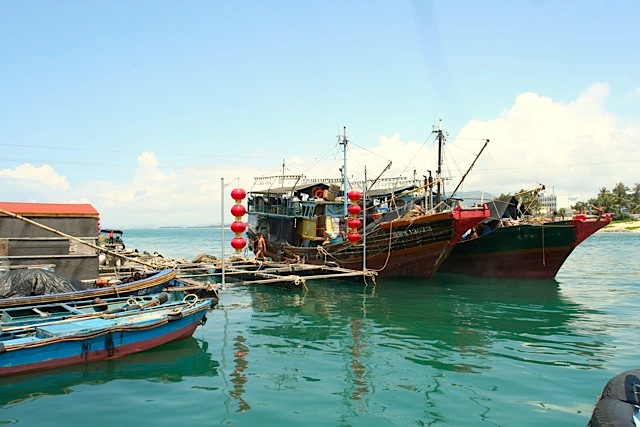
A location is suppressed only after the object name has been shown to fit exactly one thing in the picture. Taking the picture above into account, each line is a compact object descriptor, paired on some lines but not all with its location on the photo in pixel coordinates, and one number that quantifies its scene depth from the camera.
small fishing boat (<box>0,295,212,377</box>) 8.36
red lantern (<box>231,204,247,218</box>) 13.80
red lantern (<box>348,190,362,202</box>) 18.28
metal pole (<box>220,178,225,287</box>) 12.33
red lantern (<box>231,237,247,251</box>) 14.33
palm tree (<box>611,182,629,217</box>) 87.25
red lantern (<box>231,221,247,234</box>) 13.74
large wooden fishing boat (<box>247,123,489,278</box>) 19.66
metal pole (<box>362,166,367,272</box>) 18.51
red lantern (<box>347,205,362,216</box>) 18.55
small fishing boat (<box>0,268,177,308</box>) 10.65
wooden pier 17.66
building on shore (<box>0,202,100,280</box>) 12.01
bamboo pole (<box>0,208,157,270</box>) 11.59
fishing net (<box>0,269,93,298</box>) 10.74
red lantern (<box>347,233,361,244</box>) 18.94
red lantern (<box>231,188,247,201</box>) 13.76
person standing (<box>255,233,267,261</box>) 25.72
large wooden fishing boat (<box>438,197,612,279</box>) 20.42
